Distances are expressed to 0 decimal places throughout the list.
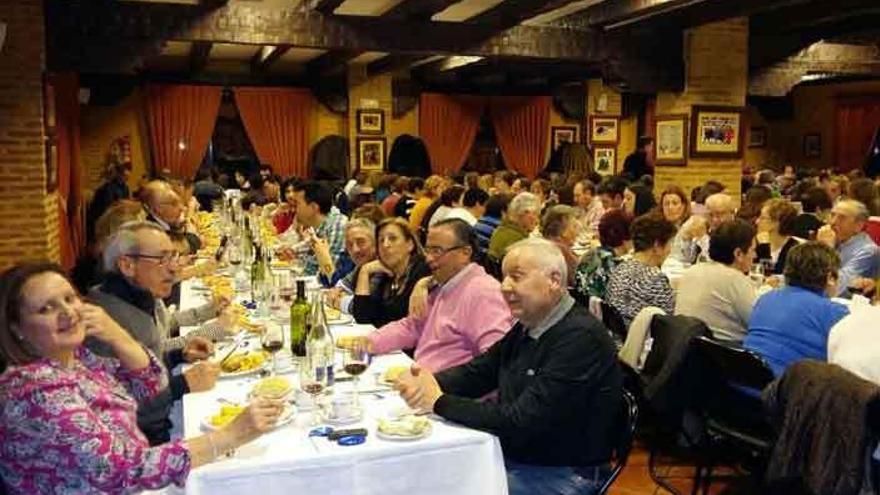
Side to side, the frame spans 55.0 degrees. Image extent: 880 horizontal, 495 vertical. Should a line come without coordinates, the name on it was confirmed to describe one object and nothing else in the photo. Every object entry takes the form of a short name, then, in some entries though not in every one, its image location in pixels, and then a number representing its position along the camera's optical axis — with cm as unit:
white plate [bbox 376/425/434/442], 228
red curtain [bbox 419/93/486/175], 1517
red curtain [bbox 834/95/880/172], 1538
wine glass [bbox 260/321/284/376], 303
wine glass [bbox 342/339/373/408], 271
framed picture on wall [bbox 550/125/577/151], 1623
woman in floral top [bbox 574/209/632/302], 462
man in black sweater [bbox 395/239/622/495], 239
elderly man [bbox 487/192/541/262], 603
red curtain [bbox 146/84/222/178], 1390
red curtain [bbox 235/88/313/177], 1448
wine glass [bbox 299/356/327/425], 263
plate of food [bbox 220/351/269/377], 300
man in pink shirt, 310
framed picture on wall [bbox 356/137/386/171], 1394
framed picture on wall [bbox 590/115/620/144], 1454
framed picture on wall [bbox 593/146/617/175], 1467
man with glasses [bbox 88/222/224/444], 275
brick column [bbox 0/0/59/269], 647
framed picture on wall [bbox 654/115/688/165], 849
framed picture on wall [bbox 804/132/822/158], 1633
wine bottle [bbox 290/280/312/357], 331
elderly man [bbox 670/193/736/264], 598
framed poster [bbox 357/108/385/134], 1391
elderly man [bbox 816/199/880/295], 487
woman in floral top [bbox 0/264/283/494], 182
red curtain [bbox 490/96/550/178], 1594
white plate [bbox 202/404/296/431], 240
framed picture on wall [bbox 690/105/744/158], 844
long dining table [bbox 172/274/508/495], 213
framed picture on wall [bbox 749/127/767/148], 1651
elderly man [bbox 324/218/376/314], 438
